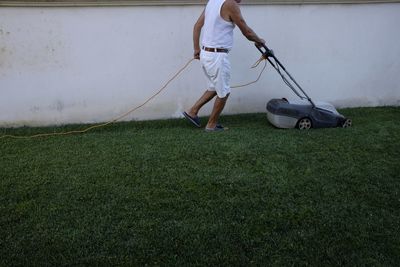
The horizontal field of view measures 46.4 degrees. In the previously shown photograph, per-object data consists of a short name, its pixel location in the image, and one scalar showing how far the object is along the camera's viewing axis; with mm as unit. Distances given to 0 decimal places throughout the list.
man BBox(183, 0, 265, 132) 5227
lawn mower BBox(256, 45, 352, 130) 5691
